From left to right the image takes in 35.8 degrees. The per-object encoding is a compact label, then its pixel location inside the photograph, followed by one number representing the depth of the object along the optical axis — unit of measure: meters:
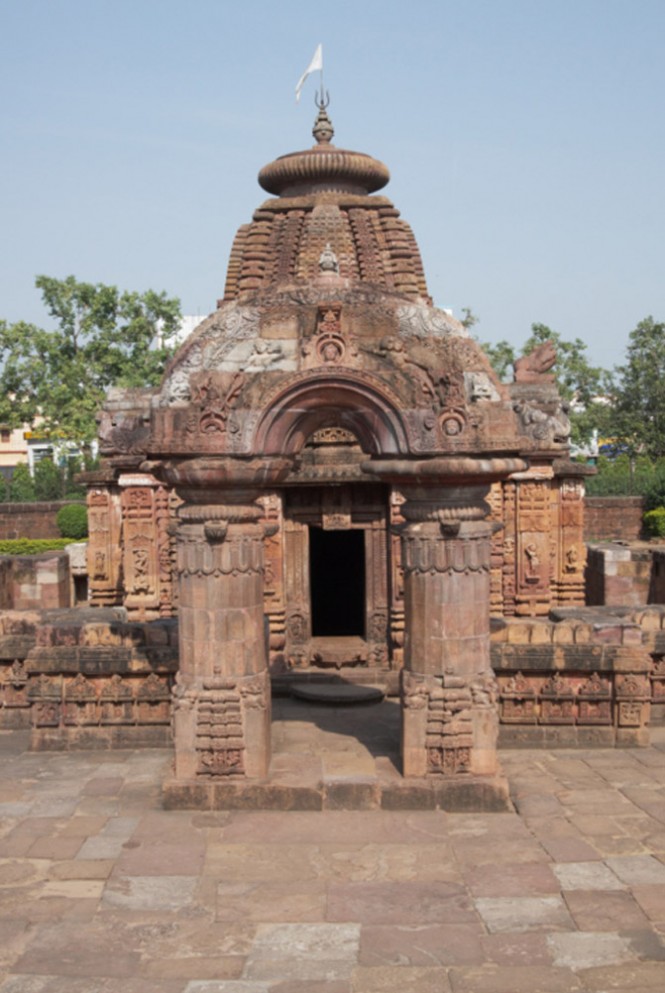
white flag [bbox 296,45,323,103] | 16.55
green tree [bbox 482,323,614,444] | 42.28
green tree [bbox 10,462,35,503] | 37.12
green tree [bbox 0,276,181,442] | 39.12
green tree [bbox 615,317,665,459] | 43.25
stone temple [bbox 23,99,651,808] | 7.95
